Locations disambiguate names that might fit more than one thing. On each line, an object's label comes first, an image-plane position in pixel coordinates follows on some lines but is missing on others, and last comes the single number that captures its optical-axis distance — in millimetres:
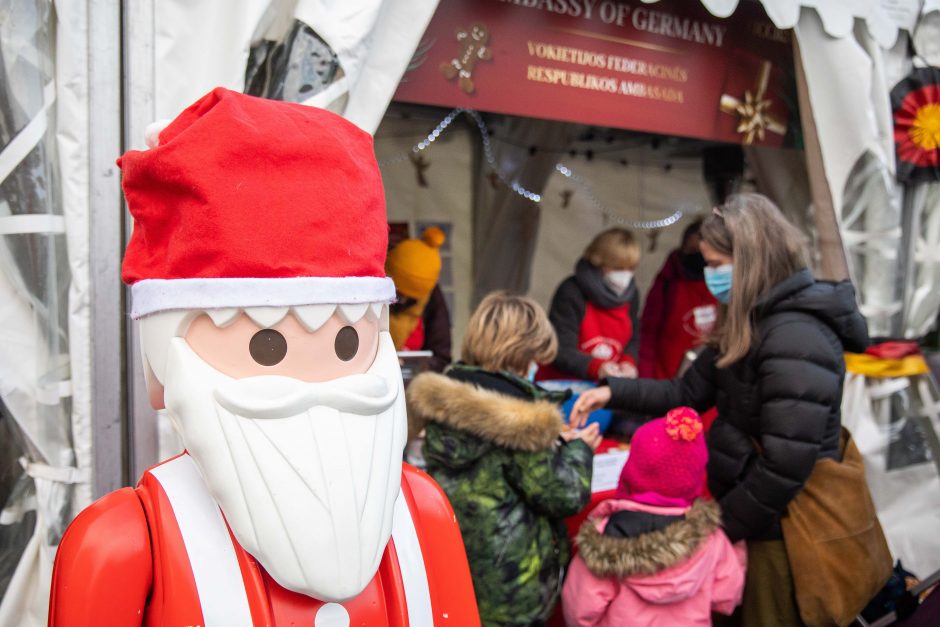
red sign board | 2471
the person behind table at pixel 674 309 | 4141
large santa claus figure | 1203
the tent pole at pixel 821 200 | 3051
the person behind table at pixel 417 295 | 3562
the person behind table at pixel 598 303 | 3625
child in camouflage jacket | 1975
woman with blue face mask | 2025
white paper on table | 2695
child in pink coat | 1925
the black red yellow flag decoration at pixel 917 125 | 3045
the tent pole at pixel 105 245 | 1837
